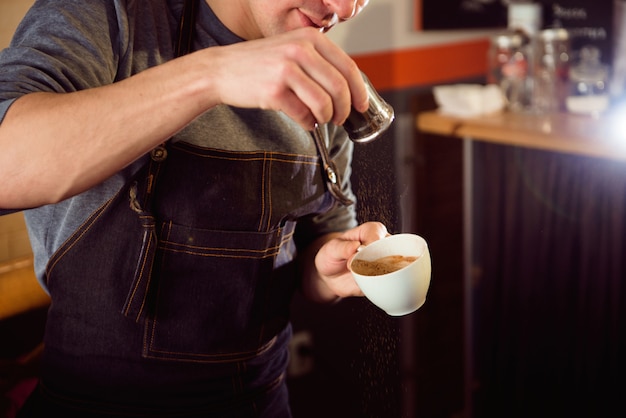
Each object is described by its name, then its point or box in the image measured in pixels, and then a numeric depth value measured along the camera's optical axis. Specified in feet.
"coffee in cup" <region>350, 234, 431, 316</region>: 3.21
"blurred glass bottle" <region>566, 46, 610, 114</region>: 9.22
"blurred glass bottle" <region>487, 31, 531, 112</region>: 9.91
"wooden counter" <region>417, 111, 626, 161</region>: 7.72
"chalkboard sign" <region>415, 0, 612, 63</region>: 10.17
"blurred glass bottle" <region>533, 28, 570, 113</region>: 9.74
